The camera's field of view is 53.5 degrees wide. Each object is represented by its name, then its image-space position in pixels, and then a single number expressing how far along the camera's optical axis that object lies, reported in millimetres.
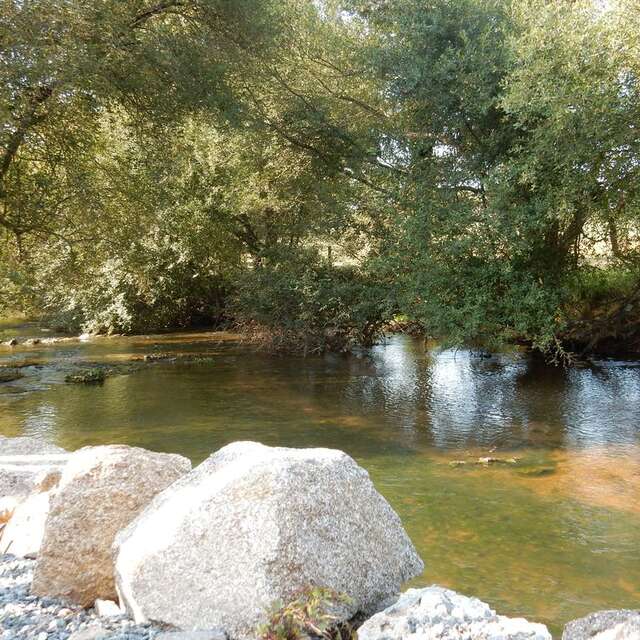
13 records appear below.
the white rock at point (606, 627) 3137
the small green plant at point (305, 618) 3713
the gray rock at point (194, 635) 3672
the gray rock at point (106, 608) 4480
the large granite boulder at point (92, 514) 4816
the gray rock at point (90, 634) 3846
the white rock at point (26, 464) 6793
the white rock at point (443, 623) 3496
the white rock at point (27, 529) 5758
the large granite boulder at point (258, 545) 3957
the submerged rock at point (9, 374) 17742
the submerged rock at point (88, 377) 17156
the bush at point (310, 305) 20031
